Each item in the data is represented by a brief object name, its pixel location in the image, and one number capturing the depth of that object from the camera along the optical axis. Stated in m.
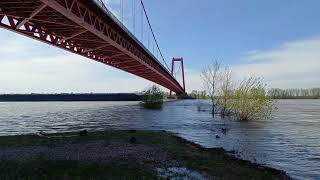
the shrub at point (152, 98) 38.25
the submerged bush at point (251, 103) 20.10
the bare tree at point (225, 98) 23.27
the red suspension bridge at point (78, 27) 14.01
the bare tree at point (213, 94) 25.67
